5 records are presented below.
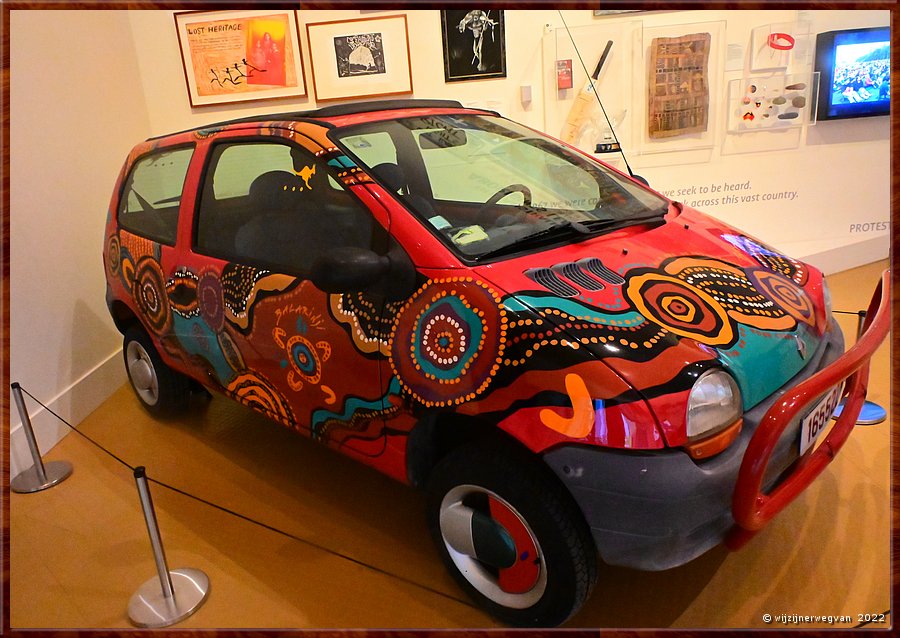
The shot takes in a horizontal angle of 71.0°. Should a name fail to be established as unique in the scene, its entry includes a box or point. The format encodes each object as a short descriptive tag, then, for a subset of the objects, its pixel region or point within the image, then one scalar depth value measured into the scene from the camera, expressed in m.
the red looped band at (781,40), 3.17
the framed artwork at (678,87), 3.17
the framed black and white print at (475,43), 3.04
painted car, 1.32
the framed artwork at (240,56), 2.97
